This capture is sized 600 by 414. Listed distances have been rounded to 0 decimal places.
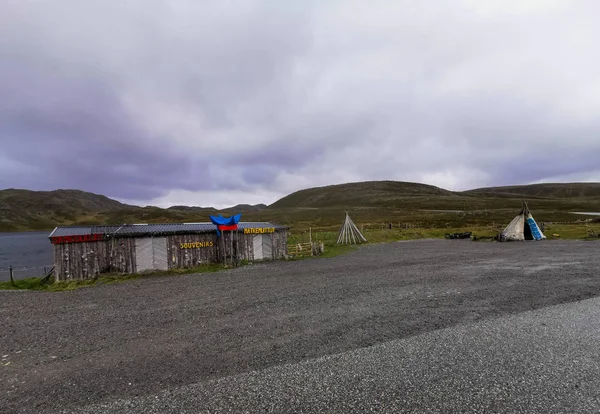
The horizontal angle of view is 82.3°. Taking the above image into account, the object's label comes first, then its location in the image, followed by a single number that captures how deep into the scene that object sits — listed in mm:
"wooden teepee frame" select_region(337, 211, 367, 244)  44344
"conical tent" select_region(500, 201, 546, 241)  42031
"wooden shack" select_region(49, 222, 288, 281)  22703
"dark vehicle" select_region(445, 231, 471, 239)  48469
